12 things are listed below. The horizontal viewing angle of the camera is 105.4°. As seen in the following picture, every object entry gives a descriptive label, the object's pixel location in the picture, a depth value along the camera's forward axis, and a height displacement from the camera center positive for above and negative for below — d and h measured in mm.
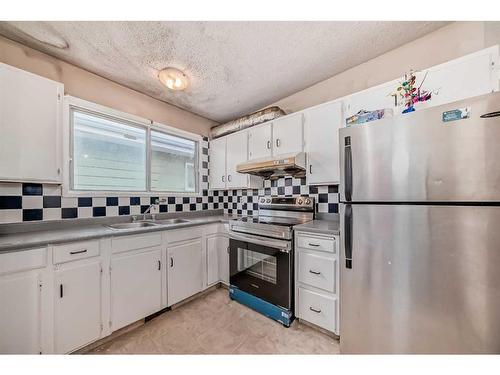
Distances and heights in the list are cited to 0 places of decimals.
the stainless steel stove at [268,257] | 1771 -697
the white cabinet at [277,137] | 2119 +624
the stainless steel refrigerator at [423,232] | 924 -244
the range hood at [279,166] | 1953 +251
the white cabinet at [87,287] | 1207 -760
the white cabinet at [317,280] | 1573 -790
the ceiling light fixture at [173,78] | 1872 +1135
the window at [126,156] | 1942 +426
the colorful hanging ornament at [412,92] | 1431 +732
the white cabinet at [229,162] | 2623 +416
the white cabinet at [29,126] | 1429 +526
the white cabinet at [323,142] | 1869 +476
